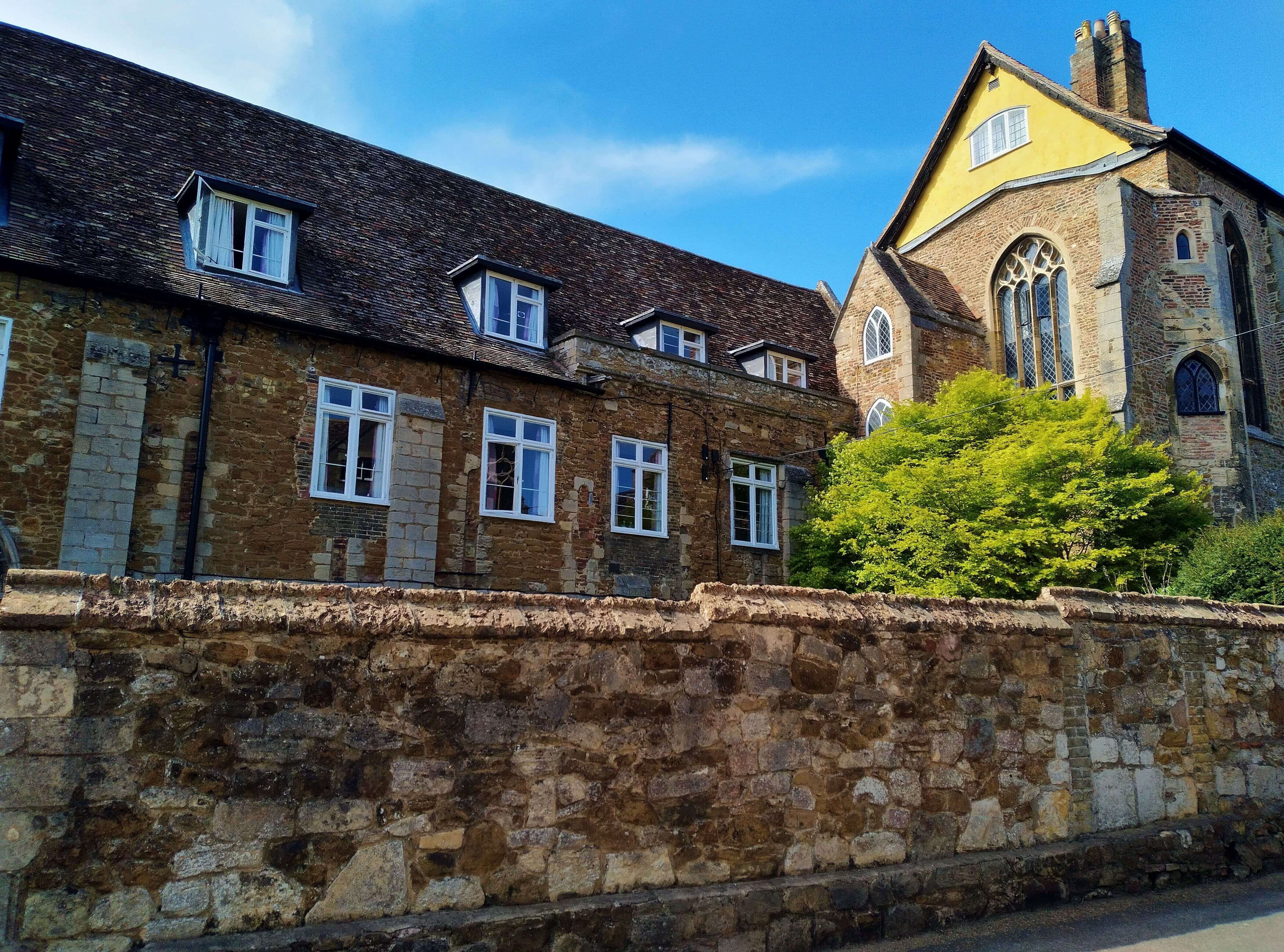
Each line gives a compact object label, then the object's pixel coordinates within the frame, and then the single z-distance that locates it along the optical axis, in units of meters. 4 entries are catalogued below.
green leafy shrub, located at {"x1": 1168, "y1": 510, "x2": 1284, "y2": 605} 13.51
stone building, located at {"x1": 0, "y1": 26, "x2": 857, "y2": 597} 13.28
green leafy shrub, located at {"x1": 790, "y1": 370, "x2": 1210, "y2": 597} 16.78
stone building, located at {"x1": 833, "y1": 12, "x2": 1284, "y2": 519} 22.91
